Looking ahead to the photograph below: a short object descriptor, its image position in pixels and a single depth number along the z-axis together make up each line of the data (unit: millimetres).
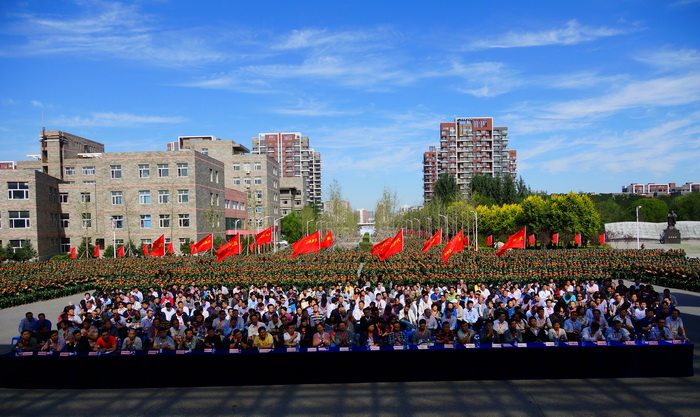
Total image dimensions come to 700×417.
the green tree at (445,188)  85750
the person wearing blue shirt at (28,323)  11823
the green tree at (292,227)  75812
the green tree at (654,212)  85875
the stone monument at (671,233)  58281
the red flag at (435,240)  26794
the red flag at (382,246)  23830
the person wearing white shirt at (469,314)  12959
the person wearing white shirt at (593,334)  9914
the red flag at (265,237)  27922
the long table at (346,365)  9617
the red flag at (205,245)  27719
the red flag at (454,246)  22469
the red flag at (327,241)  27425
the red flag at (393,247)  22953
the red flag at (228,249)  24236
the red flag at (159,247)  27969
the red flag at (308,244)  24359
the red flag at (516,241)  24781
